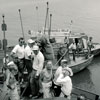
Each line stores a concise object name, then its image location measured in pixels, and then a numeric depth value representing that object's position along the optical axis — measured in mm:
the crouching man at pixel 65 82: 6965
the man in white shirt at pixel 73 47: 20238
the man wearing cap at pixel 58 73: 7064
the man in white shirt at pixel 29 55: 8086
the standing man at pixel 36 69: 7566
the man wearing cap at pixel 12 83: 7145
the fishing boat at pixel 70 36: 25109
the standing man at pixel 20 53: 8352
